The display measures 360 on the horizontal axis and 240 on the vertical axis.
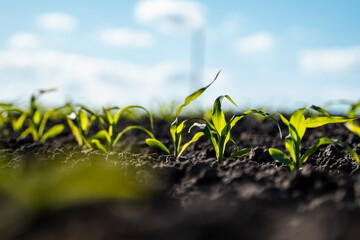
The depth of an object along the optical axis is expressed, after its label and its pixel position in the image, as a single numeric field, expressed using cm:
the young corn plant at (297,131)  97
